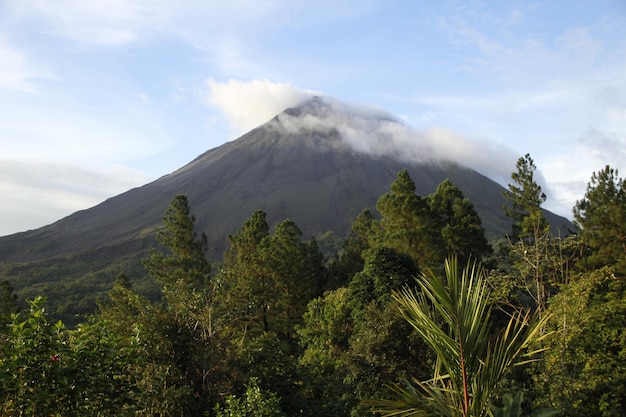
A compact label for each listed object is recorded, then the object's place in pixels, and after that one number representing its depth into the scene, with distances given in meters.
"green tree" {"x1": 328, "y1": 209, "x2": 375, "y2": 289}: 29.62
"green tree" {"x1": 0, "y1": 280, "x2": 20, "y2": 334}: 28.89
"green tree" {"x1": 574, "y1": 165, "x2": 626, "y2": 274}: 18.95
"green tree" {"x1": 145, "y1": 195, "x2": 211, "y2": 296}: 27.52
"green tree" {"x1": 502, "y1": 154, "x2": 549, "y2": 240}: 28.41
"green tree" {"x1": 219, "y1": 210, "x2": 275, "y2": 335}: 24.67
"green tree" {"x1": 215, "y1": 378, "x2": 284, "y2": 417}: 6.98
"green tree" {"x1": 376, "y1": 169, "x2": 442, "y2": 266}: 23.81
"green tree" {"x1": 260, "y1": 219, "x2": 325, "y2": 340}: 25.73
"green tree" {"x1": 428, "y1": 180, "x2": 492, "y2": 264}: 25.59
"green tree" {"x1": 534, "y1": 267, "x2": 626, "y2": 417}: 9.76
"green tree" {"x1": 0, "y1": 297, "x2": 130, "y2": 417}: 4.50
